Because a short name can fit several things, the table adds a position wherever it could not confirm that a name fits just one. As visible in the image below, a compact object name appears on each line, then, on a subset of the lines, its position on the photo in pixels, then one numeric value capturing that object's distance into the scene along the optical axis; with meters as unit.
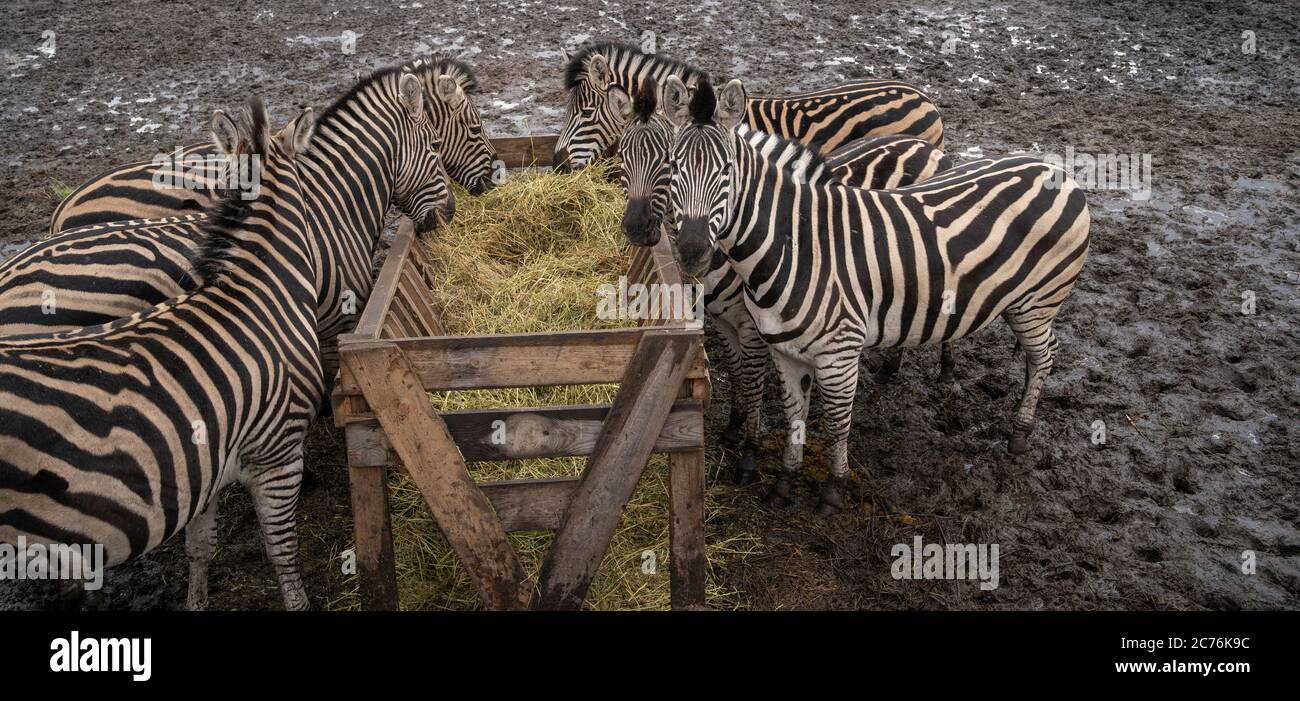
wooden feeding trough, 4.05
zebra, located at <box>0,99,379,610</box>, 3.47
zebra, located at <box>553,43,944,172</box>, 6.98
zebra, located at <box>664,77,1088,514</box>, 4.77
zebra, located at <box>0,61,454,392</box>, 4.60
